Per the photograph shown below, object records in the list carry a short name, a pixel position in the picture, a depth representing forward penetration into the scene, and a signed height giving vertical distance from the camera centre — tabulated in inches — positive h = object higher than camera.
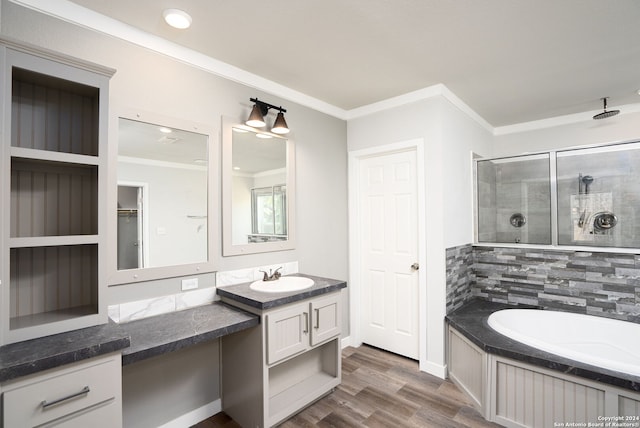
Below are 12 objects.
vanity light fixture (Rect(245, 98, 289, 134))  91.2 +31.1
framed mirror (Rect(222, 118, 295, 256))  90.9 +8.6
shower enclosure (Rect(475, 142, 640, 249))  108.3 +6.8
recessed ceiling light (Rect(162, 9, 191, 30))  67.9 +45.8
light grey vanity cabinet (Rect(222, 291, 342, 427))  74.7 -39.9
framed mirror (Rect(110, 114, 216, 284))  72.0 +4.6
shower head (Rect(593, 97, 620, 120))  121.1 +41.1
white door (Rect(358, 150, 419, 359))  117.6 -14.5
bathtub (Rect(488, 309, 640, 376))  96.9 -40.5
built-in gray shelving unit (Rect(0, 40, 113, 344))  50.3 +5.4
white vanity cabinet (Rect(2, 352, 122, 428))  43.0 -27.3
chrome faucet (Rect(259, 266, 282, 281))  95.0 -19.1
